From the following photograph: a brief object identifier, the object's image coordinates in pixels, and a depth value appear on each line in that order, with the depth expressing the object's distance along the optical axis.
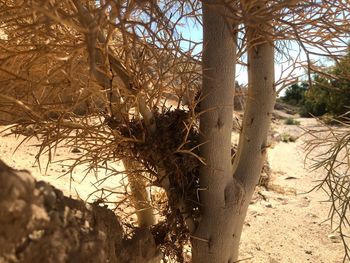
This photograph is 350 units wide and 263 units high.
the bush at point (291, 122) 19.16
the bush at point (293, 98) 29.85
